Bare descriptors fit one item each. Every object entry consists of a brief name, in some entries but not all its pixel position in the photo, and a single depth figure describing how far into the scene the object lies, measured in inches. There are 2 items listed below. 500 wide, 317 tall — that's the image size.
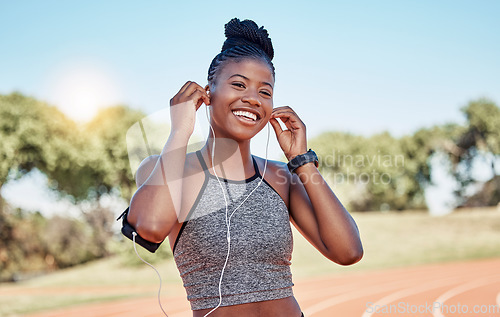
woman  68.8
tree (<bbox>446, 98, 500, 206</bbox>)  1868.8
